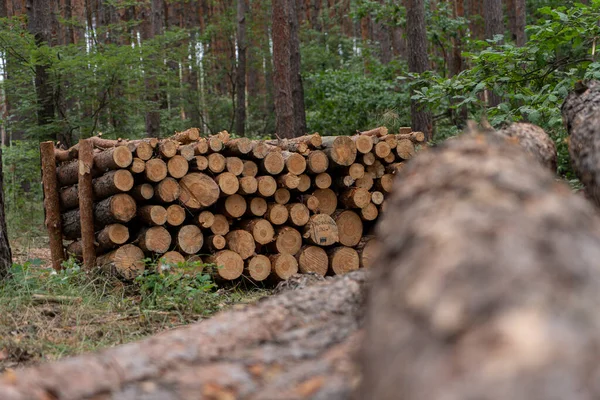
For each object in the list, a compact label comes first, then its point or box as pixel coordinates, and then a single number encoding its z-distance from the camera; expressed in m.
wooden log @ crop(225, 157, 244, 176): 7.11
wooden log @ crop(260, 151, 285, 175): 7.27
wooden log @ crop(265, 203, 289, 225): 7.36
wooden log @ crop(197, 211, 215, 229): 6.96
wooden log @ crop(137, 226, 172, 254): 6.64
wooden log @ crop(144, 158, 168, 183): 6.68
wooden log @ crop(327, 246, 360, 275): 7.67
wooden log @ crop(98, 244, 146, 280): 6.46
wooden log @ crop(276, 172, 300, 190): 7.33
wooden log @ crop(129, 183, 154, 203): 6.70
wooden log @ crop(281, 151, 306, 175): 7.38
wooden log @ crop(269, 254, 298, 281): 7.32
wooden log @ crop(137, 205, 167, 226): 6.65
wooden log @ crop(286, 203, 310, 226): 7.45
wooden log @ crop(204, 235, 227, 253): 7.02
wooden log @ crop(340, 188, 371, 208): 7.72
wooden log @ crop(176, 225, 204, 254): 6.82
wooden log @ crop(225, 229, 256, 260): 7.17
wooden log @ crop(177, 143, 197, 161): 6.88
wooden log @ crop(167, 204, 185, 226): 6.75
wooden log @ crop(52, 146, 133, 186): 6.58
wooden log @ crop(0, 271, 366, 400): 1.50
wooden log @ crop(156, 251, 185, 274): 5.86
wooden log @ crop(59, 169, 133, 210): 6.59
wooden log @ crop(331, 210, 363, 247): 7.79
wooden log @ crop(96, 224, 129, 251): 6.67
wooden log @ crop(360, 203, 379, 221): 7.83
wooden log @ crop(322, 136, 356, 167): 7.48
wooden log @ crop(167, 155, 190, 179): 6.79
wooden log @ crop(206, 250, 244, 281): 6.99
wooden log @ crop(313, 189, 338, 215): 7.70
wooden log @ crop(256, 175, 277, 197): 7.24
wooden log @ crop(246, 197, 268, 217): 7.30
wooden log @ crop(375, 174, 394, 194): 7.87
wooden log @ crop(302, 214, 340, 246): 7.52
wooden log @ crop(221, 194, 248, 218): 7.17
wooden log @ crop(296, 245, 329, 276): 7.50
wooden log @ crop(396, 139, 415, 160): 7.91
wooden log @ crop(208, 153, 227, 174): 7.04
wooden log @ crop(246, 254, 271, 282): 7.23
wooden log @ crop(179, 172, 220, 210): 6.84
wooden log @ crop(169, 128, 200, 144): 7.34
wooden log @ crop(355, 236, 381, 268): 7.83
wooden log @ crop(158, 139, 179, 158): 6.78
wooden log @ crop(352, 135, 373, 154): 7.66
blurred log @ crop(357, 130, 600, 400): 0.96
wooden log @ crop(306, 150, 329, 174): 7.46
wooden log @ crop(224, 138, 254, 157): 7.19
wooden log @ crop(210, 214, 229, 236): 7.09
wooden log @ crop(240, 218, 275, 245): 7.27
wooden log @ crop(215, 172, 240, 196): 7.02
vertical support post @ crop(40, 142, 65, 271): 7.55
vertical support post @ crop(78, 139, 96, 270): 6.87
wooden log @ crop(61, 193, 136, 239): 6.63
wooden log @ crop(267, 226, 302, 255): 7.42
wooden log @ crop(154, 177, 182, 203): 6.70
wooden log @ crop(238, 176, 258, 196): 7.13
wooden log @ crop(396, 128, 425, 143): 8.09
